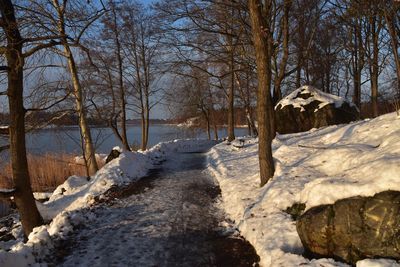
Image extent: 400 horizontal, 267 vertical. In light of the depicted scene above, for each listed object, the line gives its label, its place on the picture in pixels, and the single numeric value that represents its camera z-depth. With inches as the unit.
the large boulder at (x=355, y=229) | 180.9
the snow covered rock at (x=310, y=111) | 672.4
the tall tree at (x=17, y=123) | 272.5
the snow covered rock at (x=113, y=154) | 708.0
